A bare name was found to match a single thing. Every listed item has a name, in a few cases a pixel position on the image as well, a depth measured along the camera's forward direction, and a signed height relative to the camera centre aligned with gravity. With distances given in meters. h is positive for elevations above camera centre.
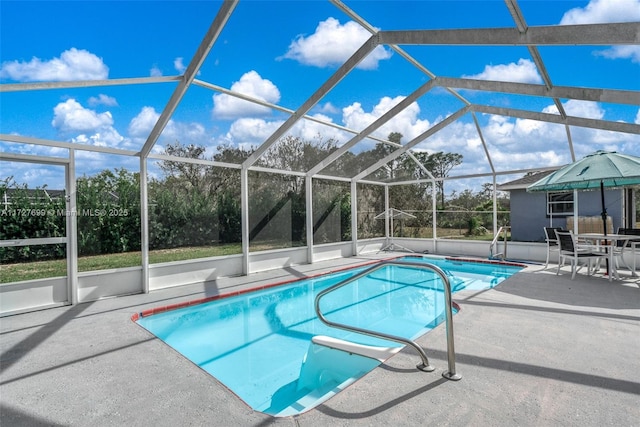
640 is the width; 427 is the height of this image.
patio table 6.50 -0.75
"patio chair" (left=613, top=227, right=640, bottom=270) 7.13 -0.78
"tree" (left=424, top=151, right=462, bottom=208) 11.11 +1.68
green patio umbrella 5.89 +0.66
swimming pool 3.37 -1.67
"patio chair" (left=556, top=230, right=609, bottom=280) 6.86 -0.87
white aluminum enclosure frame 3.92 +2.01
